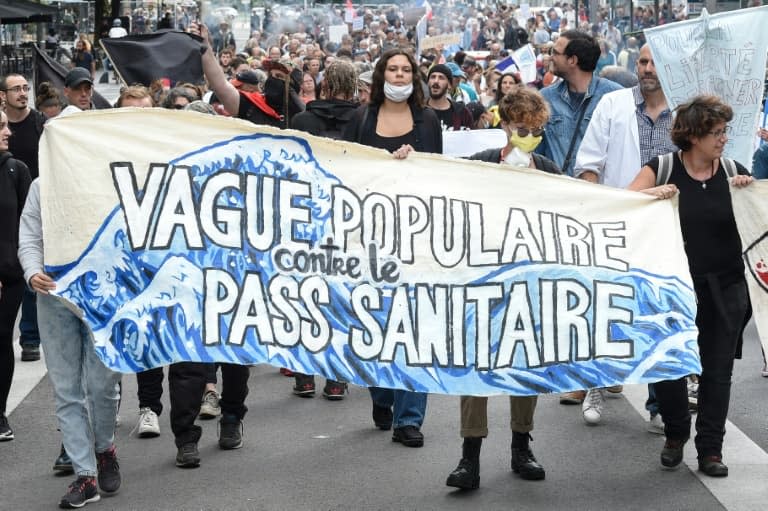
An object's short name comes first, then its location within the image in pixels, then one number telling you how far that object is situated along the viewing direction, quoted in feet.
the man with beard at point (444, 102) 38.75
